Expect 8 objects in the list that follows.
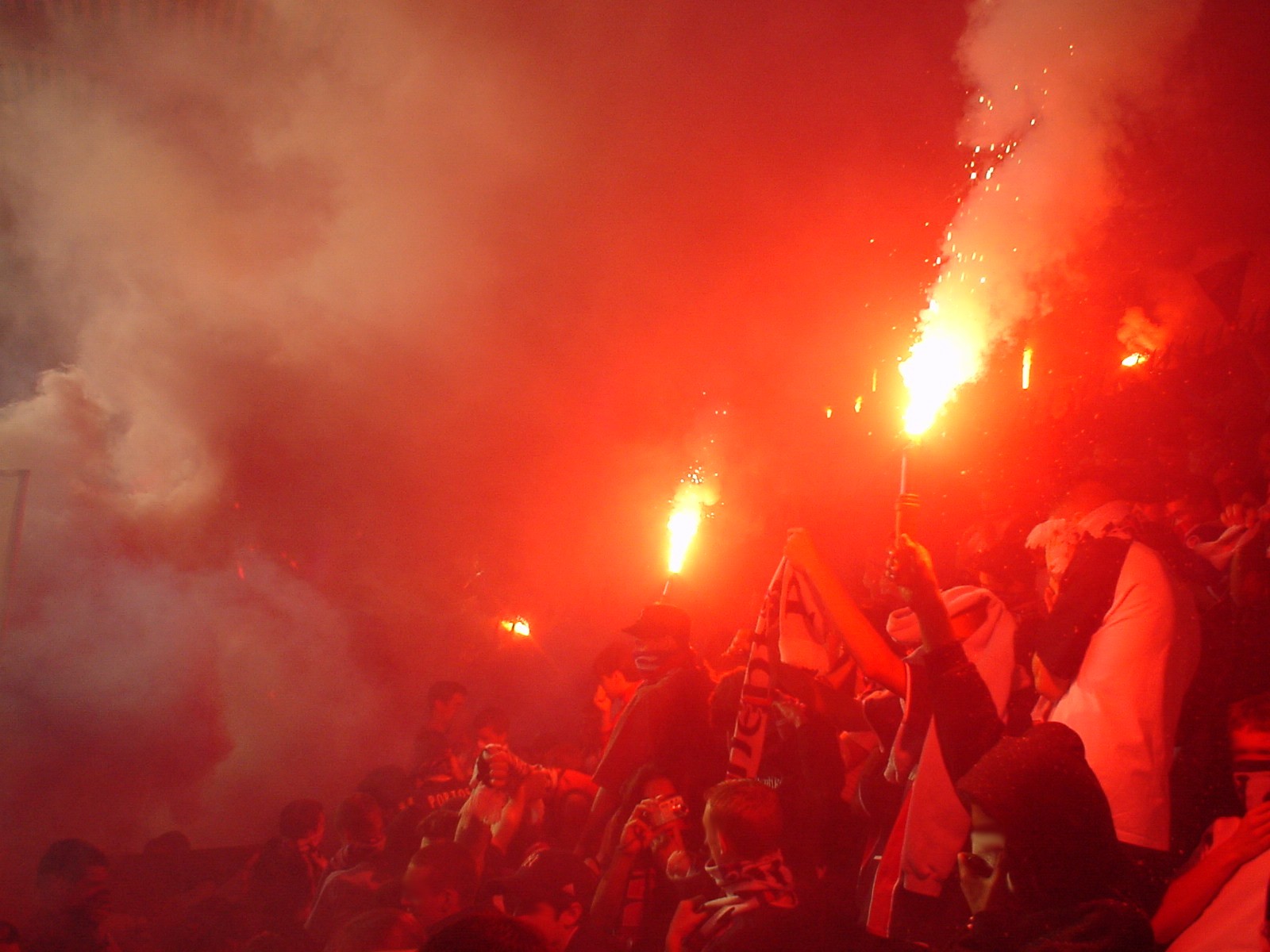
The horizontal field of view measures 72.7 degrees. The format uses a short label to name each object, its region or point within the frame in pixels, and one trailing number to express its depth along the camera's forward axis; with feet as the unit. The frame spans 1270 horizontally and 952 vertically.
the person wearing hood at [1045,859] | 5.64
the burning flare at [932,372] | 9.33
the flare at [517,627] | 32.91
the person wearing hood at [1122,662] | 7.41
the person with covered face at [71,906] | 13.70
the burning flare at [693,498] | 26.80
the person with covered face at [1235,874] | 6.05
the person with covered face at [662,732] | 11.44
